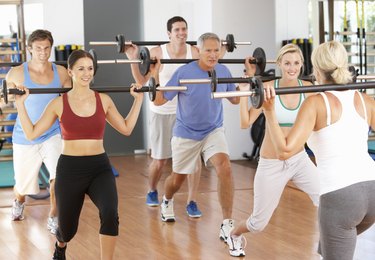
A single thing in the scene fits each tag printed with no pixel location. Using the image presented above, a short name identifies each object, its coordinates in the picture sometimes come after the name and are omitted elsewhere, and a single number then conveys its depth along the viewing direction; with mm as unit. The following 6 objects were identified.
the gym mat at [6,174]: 6988
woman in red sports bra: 3648
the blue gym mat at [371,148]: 6582
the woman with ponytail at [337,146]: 2604
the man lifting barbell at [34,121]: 4570
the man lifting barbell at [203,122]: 4629
